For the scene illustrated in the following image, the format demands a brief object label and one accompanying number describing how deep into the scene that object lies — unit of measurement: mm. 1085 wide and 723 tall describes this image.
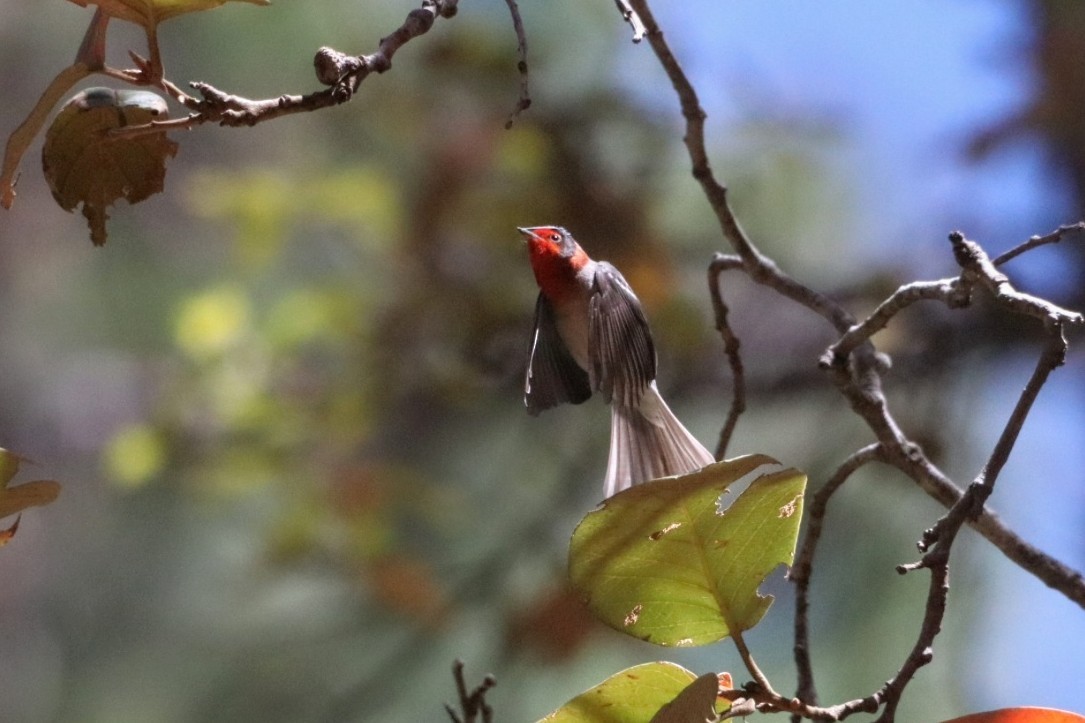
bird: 7706
